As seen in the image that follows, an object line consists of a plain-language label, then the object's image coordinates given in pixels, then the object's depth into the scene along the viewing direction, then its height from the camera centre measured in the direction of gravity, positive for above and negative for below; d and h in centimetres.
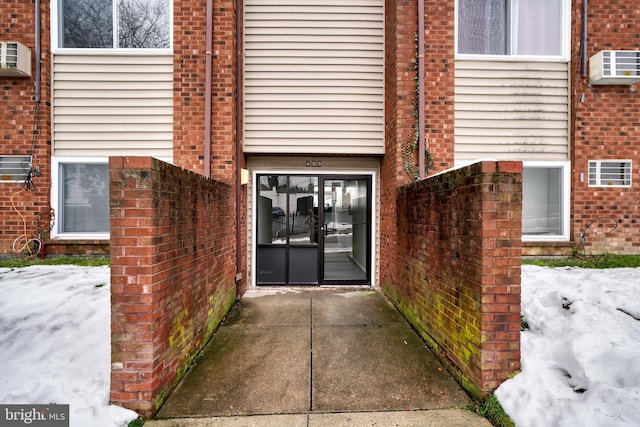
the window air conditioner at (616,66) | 486 +240
